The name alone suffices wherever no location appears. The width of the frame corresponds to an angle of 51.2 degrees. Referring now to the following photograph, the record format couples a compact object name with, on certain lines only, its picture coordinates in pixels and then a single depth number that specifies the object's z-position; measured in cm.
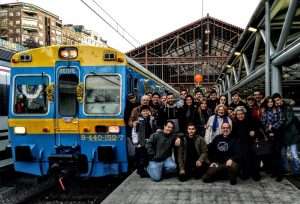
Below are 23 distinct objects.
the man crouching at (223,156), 581
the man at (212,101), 727
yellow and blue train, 641
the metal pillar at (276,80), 789
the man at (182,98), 665
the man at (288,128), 603
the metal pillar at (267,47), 819
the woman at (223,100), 676
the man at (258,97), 704
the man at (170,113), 648
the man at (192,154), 605
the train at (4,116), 853
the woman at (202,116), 664
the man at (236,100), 661
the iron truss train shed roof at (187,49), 2514
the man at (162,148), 612
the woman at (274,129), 607
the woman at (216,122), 624
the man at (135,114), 638
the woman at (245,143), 597
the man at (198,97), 712
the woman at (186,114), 652
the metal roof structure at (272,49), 695
